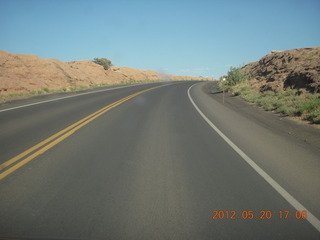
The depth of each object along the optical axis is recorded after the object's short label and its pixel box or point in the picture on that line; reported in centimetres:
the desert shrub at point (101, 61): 7838
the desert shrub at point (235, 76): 3050
